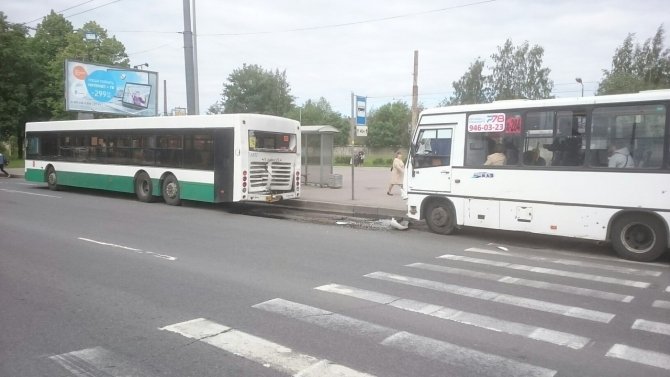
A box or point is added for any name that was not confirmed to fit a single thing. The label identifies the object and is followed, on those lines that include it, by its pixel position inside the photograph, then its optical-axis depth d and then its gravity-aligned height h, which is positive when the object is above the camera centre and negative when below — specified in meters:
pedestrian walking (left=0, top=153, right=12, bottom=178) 29.00 -0.72
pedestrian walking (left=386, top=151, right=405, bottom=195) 18.80 -0.52
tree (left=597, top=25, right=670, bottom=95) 47.41 +9.60
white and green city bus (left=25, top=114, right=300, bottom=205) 14.59 -0.09
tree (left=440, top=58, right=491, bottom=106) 66.31 +9.31
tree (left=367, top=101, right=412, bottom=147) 85.12 +5.22
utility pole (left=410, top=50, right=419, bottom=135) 27.58 +4.06
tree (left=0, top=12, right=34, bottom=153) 46.88 +6.55
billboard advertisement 30.19 +3.70
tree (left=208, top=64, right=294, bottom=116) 64.44 +7.85
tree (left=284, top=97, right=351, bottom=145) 82.94 +6.74
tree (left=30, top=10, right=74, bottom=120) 49.50 +6.60
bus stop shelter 20.91 +0.07
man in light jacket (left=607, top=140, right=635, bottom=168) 8.90 +0.11
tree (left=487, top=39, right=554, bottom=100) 64.06 +10.57
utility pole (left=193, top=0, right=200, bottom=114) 20.48 +3.05
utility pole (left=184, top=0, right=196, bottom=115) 20.22 +3.52
